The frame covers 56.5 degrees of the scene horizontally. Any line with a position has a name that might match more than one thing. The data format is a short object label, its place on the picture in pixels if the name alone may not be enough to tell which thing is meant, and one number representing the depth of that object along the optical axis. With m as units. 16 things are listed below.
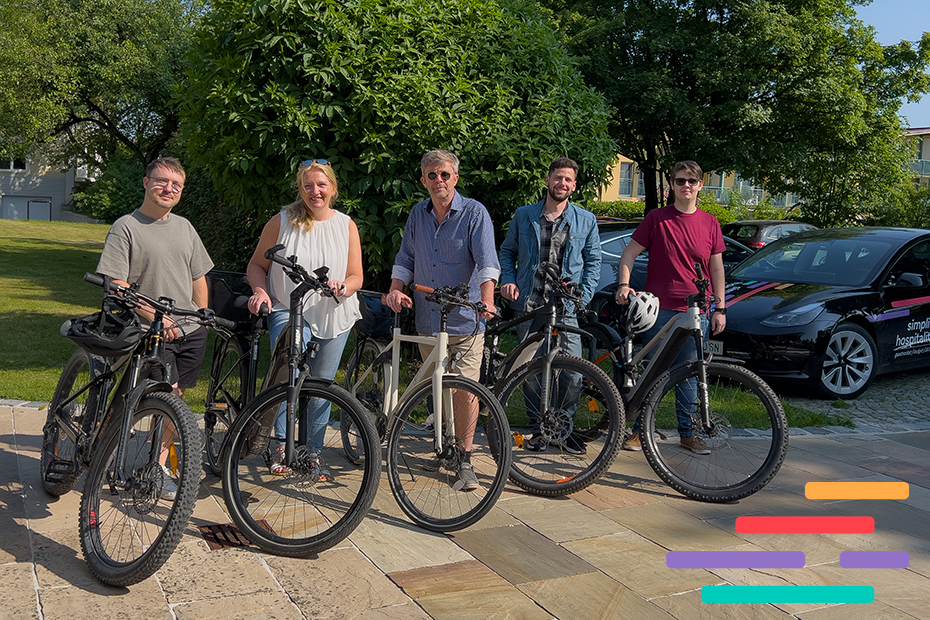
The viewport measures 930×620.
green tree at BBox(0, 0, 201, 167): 27.41
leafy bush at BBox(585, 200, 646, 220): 38.31
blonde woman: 4.64
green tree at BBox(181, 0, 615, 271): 6.48
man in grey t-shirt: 4.26
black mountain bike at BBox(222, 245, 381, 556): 3.89
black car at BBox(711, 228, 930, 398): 7.70
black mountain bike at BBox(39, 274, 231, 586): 3.49
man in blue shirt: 4.80
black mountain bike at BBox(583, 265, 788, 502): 4.89
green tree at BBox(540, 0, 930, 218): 22.25
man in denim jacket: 5.52
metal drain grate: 4.05
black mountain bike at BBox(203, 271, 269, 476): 4.88
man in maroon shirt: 5.54
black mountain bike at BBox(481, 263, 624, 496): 4.85
